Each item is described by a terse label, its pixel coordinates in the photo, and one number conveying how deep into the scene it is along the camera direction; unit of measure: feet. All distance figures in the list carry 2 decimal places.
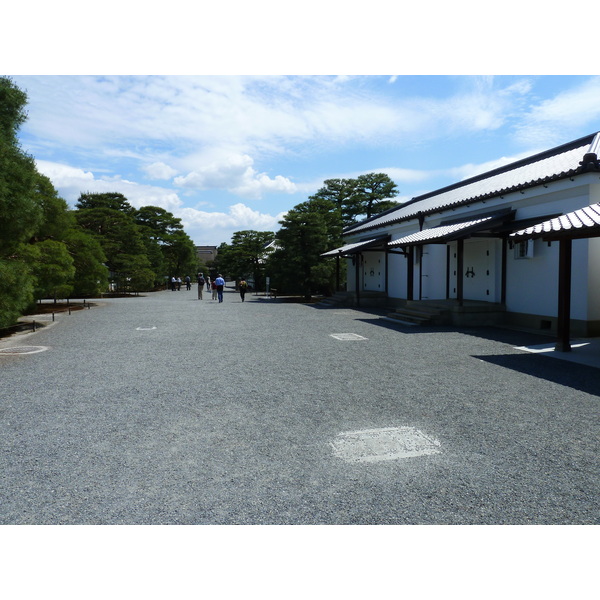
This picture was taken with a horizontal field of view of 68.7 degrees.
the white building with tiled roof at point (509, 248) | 32.45
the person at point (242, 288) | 80.94
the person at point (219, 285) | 77.10
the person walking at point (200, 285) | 91.17
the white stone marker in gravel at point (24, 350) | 28.96
